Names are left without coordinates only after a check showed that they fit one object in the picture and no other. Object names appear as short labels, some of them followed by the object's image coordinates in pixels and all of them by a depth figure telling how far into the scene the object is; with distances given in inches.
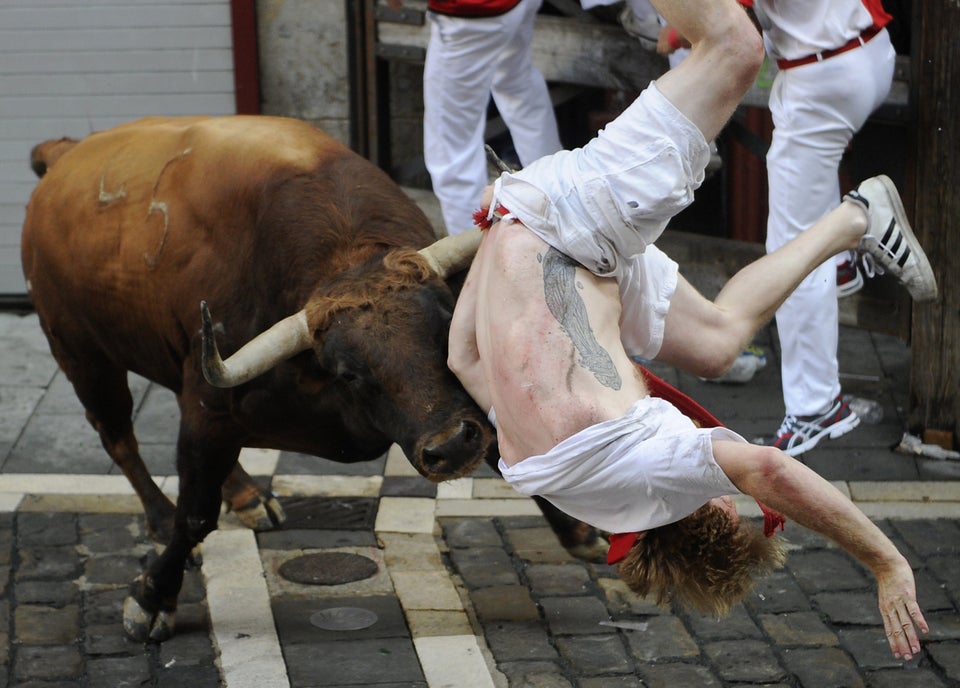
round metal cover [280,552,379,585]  405.0
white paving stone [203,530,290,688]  351.6
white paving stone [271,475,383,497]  462.2
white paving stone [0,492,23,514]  446.7
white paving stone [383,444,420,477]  475.1
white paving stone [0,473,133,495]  461.9
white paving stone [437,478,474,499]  458.1
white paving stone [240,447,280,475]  480.1
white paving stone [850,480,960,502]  445.2
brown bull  324.1
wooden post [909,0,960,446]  456.0
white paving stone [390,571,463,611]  388.3
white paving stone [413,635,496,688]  345.8
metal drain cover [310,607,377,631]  376.6
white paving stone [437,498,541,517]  445.8
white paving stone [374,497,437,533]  437.0
